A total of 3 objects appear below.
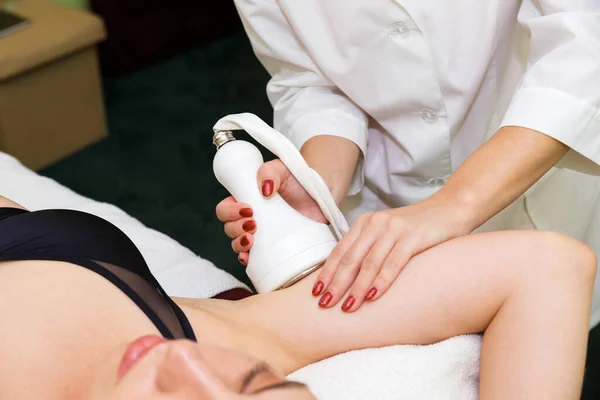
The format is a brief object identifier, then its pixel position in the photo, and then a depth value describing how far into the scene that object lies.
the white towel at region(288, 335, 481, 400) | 0.88
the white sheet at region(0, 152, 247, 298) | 1.29
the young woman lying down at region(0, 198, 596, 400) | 0.85
